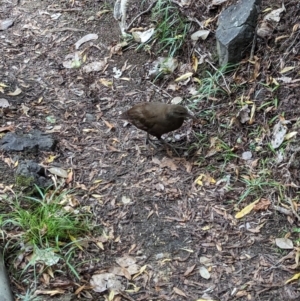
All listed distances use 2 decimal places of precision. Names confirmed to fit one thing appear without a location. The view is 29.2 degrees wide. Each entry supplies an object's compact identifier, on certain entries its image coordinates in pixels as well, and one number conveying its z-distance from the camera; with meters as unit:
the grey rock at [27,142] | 4.78
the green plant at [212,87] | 5.19
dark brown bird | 4.68
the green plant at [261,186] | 4.31
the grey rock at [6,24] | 6.52
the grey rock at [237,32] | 5.21
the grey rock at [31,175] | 4.32
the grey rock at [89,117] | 5.25
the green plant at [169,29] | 5.69
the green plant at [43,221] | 3.94
